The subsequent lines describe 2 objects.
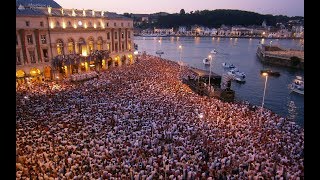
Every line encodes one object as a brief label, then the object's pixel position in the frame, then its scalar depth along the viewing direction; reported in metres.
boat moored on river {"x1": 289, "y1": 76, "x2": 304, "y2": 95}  54.66
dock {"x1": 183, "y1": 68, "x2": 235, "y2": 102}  42.28
